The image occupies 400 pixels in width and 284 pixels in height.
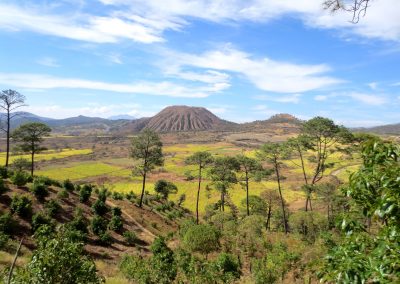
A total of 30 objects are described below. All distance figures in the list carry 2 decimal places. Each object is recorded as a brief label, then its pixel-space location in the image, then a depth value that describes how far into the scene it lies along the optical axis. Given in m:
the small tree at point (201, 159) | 43.69
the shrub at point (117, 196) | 42.78
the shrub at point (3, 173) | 33.56
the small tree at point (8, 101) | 42.41
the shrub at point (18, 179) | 32.06
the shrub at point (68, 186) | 36.94
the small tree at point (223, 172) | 44.72
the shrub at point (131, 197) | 45.79
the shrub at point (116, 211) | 35.88
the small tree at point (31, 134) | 44.16
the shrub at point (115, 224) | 33.21
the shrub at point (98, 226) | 30.68
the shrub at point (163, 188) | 59.53
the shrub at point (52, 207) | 29.82
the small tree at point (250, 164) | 42.53
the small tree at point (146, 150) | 42.28
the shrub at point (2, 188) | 28.95
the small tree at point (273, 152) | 37.39
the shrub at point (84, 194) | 35.31
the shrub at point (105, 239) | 29.61
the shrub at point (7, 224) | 24.67
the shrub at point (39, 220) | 26.38
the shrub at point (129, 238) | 31.76
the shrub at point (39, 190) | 31.59
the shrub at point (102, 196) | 37.12
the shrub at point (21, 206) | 27.97
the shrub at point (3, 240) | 20.95
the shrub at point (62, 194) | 33.70
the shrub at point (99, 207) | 34.47
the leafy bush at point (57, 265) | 7.62
